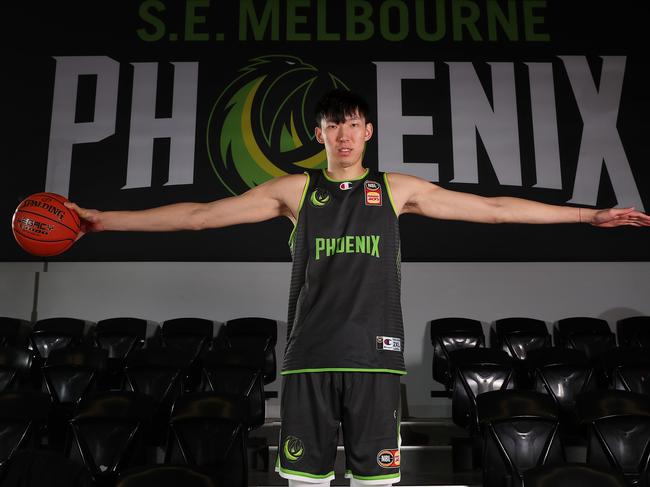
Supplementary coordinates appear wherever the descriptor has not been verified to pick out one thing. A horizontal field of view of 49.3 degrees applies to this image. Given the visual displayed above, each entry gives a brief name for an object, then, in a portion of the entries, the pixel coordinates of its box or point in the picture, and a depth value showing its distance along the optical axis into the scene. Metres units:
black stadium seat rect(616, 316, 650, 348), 6.00
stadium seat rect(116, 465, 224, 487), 2.76
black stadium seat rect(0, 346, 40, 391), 5.15
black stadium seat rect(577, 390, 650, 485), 3.67
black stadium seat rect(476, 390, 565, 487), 3.73
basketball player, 2.20
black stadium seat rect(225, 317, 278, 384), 5.87
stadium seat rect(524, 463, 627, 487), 2.86
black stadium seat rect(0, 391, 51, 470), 3.63
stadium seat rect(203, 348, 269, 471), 4.44
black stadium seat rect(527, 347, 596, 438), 4.66
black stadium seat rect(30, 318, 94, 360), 5.97
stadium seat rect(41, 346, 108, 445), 4.52
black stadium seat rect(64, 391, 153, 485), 3.73
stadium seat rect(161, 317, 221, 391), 5.62
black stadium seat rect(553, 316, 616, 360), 5.98
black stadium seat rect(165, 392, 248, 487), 3.71
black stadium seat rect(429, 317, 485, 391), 5.84
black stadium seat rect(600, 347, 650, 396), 4.66
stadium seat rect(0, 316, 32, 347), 6.14
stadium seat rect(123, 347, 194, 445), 4.68
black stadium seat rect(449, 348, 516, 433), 4.64
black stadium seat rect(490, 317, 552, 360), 5.96
